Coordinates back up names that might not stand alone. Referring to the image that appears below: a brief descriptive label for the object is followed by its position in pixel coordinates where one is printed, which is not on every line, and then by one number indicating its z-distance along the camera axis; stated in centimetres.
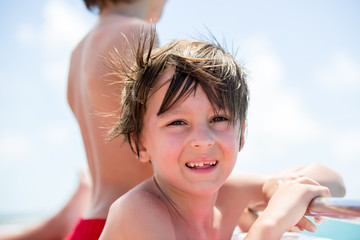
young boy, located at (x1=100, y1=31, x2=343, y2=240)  65
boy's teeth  69
